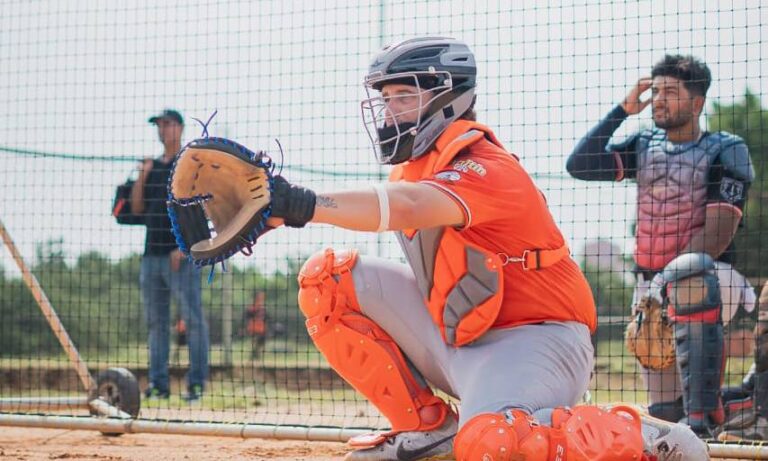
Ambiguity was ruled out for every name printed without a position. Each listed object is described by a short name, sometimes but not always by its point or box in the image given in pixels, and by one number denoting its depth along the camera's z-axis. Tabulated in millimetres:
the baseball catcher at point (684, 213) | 5426
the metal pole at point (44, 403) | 6551
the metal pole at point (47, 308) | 6777
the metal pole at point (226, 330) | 11133
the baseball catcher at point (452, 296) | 3293
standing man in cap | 7938
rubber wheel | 6500
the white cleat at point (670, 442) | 3402
